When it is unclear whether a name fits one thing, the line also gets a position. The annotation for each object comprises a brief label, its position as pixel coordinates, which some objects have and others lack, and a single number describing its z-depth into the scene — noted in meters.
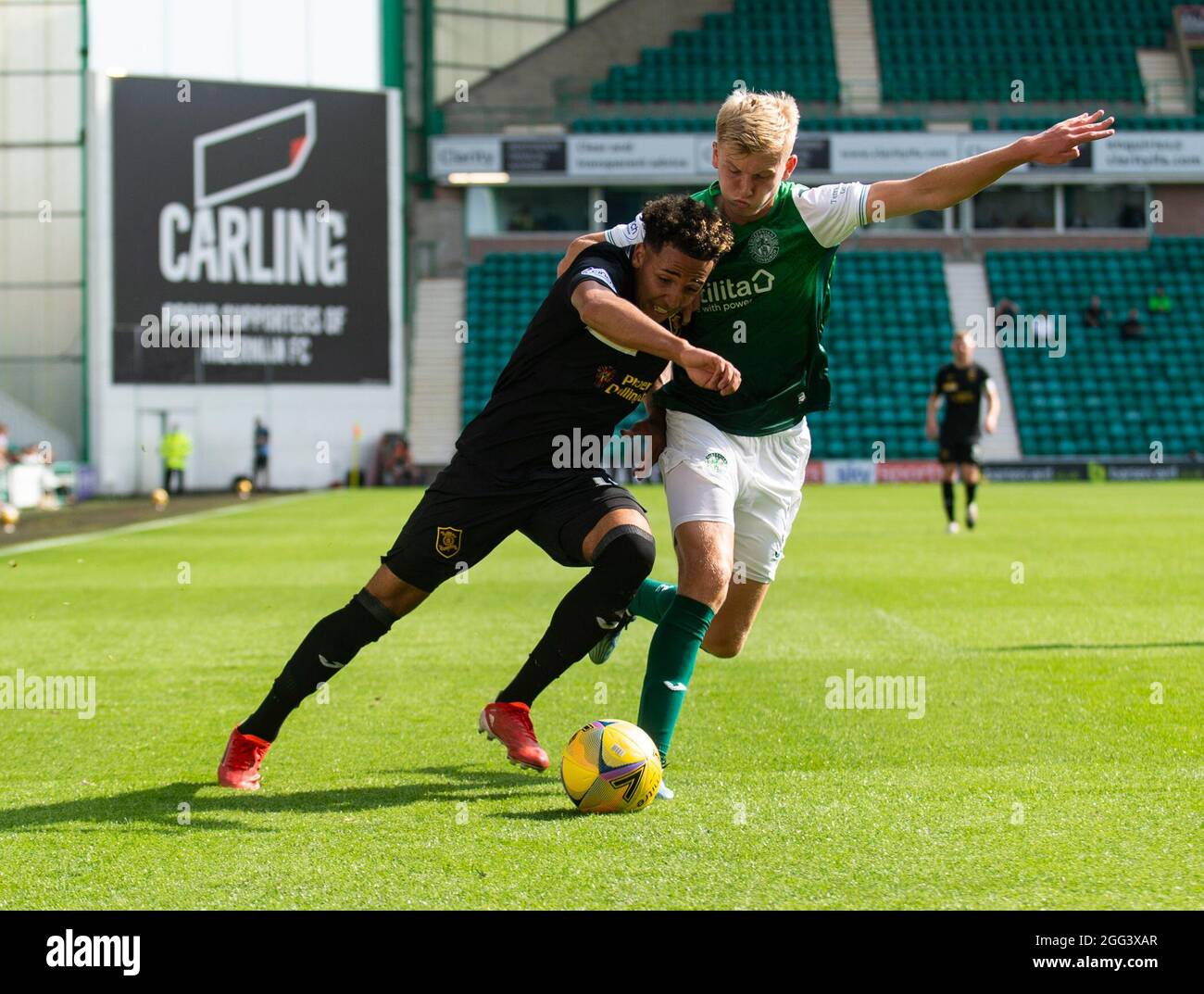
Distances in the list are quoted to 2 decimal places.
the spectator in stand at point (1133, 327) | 35.69
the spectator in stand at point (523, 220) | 37.84
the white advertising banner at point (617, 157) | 36.00
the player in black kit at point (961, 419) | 16.94
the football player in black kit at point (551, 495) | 4.66
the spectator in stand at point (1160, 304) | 36.31
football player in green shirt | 4.74
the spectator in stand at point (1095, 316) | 35.81
